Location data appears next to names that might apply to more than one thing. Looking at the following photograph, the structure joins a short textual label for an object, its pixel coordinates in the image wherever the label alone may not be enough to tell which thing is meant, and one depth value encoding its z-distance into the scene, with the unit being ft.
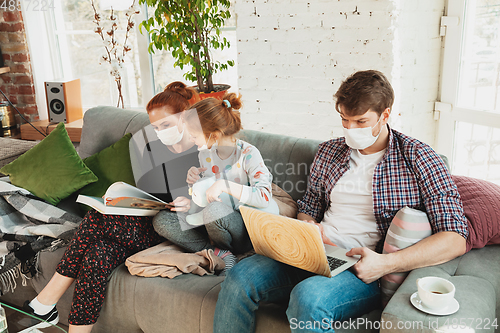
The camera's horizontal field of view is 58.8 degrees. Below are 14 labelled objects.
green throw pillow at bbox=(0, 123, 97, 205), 7.04
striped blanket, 6.05
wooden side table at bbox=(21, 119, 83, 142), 10.59
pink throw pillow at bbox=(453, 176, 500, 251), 4.43
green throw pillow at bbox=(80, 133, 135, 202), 6.97
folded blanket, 5.22
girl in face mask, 5.13
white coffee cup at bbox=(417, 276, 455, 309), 3.42
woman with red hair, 5.10
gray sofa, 3.54
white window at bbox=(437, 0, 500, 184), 7.65
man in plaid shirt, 4.10
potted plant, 8.84
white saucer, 3.42
